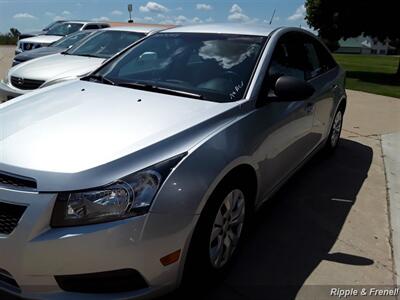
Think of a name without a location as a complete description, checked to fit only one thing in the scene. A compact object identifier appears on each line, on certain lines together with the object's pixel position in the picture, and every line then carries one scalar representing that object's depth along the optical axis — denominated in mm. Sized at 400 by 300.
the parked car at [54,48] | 8781
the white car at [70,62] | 6188
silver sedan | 2021
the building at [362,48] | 81312
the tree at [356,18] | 16453
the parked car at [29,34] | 17358
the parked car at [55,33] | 12254
